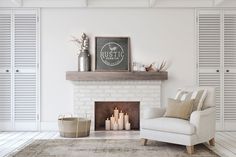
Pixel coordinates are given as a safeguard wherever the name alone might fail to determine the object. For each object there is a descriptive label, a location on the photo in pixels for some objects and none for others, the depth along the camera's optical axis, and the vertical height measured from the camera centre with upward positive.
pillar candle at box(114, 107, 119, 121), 6.59 -0.66
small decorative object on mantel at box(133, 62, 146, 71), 6.48 +0.21
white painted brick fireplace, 6.39 -0.27
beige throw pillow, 4.97 -0.44
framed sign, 6.49 +0.47
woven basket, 5.68 -0.81
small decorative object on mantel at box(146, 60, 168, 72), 6.48 +0.23
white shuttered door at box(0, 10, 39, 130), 6.44 +0.14
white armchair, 4.59 -0.66
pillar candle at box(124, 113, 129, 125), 6.54 -0.76
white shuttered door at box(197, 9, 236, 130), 6.47 +0.37
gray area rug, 4.43 -0.96
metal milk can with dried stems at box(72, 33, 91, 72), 6.38 +0.42
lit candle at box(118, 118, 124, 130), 6.49 -0.84
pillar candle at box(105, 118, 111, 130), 6.45 -0.86
